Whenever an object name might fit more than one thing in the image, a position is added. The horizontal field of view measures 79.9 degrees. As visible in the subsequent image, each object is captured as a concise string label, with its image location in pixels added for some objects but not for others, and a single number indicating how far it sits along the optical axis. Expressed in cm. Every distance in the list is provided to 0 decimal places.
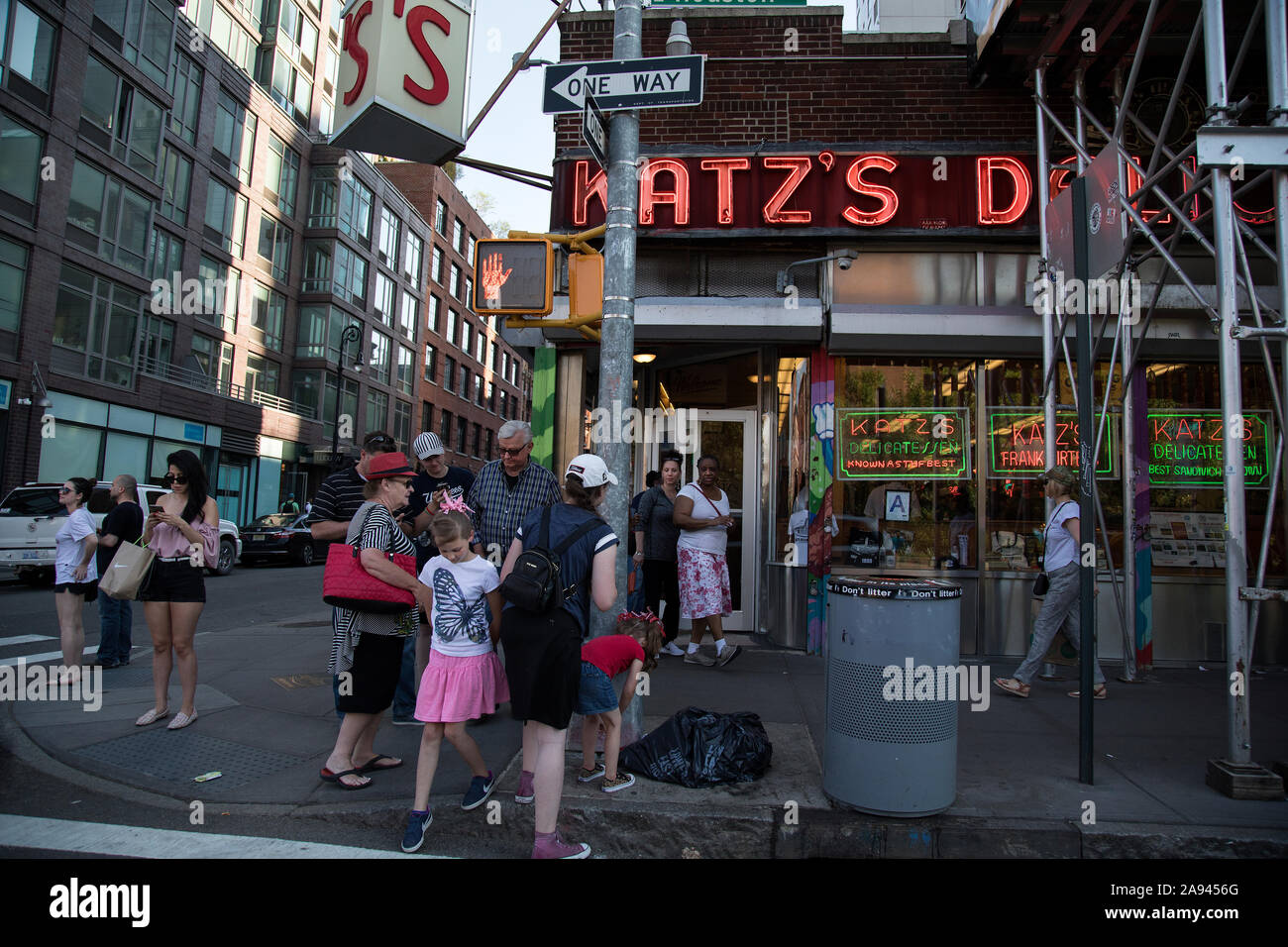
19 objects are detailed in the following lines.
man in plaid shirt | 474
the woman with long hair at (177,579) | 509
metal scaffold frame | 416
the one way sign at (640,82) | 461
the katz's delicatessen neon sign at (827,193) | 785
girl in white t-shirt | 366
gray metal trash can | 369
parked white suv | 1296
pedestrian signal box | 481
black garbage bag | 414
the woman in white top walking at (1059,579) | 618
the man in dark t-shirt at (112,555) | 669
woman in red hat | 410
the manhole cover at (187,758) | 440
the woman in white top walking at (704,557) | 707
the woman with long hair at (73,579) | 664
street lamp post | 2606
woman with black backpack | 343
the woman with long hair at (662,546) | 745
